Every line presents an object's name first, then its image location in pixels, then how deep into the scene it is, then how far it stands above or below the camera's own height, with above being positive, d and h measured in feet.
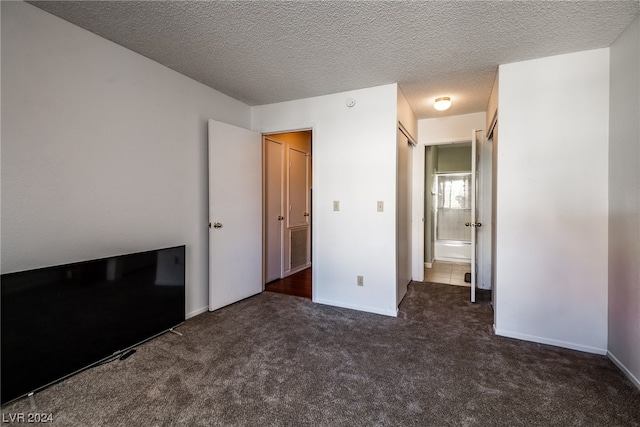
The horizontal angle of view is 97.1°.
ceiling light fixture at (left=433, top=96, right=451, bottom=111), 10.92 +4.17
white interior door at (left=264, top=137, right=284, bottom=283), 13.43 +0.08
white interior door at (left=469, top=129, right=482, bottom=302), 10.75 -0.56
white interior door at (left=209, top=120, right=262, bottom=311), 10.12 -0.16
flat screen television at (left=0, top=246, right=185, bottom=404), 5.33 -2.36
